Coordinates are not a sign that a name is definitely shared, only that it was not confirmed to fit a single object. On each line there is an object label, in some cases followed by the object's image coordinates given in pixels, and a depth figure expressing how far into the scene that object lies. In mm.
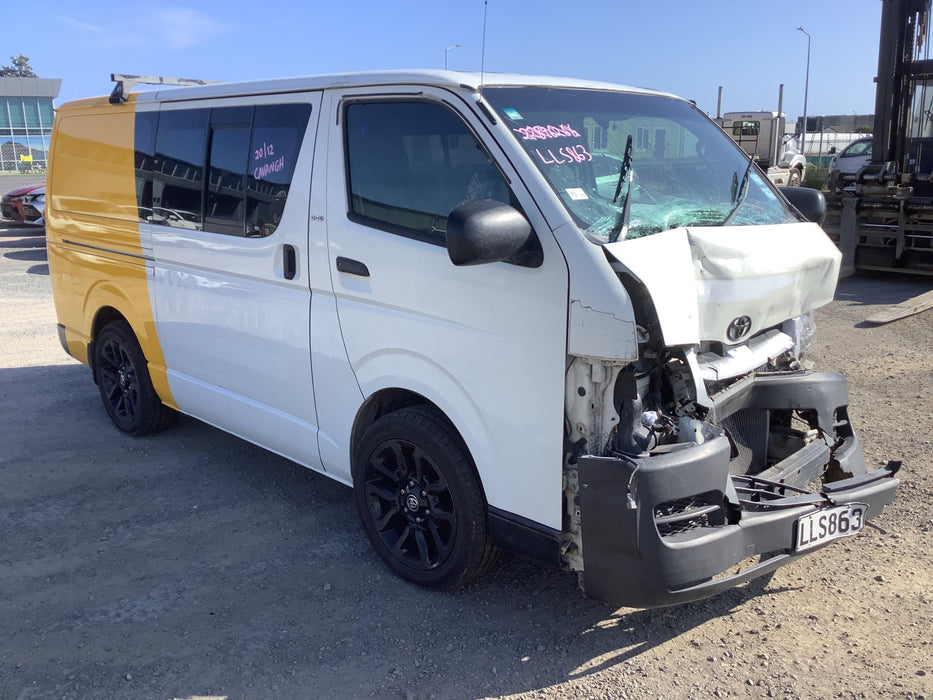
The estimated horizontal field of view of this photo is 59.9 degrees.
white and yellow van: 2867
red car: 17109
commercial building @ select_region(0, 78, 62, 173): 54234
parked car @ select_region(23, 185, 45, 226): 17016
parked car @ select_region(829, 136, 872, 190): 23297
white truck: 25688
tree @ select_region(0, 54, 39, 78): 85506
